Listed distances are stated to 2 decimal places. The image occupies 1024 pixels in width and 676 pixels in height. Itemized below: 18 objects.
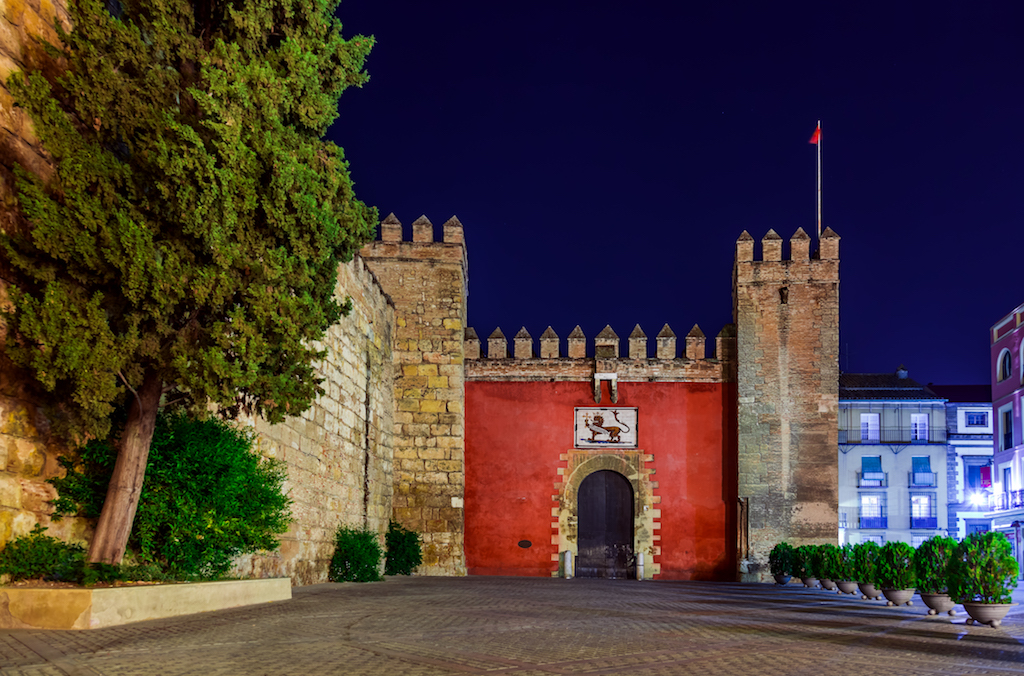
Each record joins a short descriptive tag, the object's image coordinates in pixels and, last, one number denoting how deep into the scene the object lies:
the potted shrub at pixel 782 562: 15.17
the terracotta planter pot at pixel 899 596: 9.78
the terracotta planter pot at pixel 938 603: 8.66
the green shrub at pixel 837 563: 12.07
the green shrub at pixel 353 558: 12.36
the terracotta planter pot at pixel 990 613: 7.61
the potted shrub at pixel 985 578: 7.68
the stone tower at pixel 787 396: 16.44
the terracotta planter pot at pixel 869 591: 10.90
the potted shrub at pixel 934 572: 8.42
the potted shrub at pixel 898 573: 9.80
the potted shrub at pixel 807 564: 13.34
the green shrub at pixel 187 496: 6.40
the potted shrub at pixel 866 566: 10.72
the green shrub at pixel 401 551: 15.65
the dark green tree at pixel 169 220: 5.50
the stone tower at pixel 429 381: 16.75
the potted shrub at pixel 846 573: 12.00
